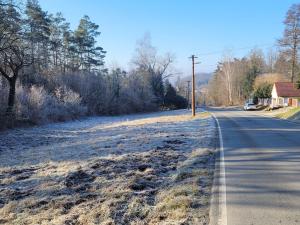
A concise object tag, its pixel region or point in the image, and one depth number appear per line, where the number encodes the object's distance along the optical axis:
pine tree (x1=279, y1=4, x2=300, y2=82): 42.63
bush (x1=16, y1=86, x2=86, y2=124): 22.95
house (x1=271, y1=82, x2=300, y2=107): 42.12
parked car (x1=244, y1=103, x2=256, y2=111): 45.46
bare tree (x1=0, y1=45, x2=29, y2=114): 19.75
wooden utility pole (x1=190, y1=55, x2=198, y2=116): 28.91
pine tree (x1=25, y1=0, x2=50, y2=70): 22.46
